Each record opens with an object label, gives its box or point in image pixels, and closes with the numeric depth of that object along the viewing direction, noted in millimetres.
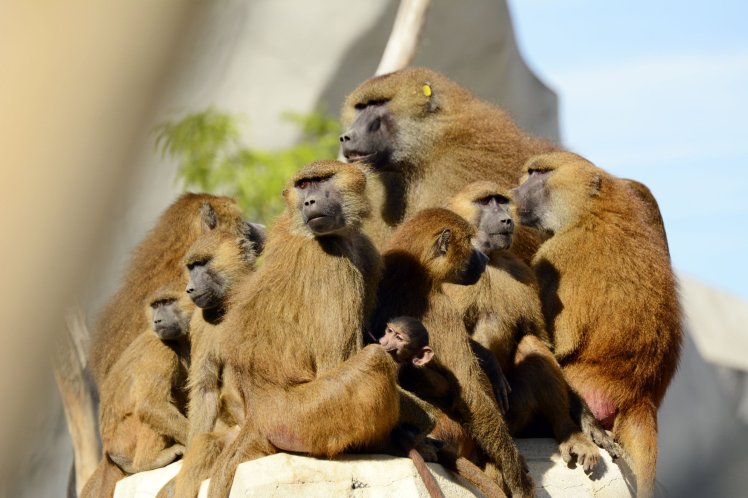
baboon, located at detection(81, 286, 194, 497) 10922
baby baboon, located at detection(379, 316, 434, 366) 9109
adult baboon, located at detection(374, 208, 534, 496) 9469
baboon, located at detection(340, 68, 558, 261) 12789
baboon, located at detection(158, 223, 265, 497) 9922
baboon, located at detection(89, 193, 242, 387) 12562
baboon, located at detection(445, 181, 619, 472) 10484
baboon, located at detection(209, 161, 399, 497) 8547
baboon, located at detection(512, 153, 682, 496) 11234
